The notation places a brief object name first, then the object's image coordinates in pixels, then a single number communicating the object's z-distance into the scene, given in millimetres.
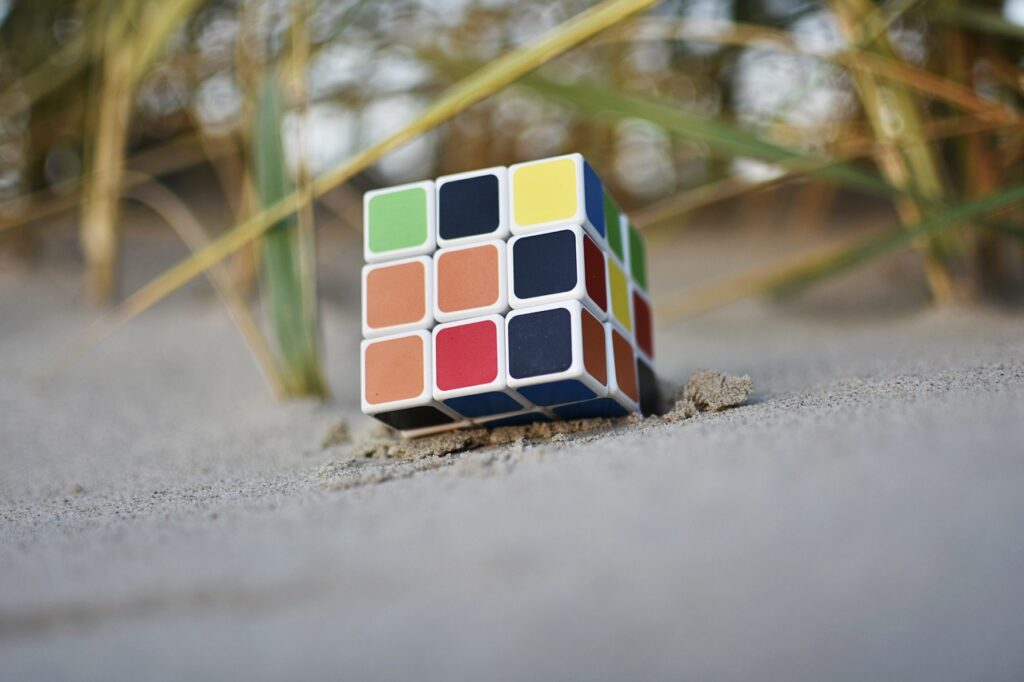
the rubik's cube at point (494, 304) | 423
